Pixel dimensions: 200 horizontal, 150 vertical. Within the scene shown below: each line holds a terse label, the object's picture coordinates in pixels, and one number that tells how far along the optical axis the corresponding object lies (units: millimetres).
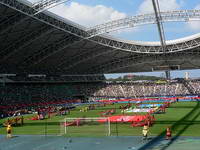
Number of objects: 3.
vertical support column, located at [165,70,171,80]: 77155
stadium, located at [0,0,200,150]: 21019
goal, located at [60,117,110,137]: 22639
